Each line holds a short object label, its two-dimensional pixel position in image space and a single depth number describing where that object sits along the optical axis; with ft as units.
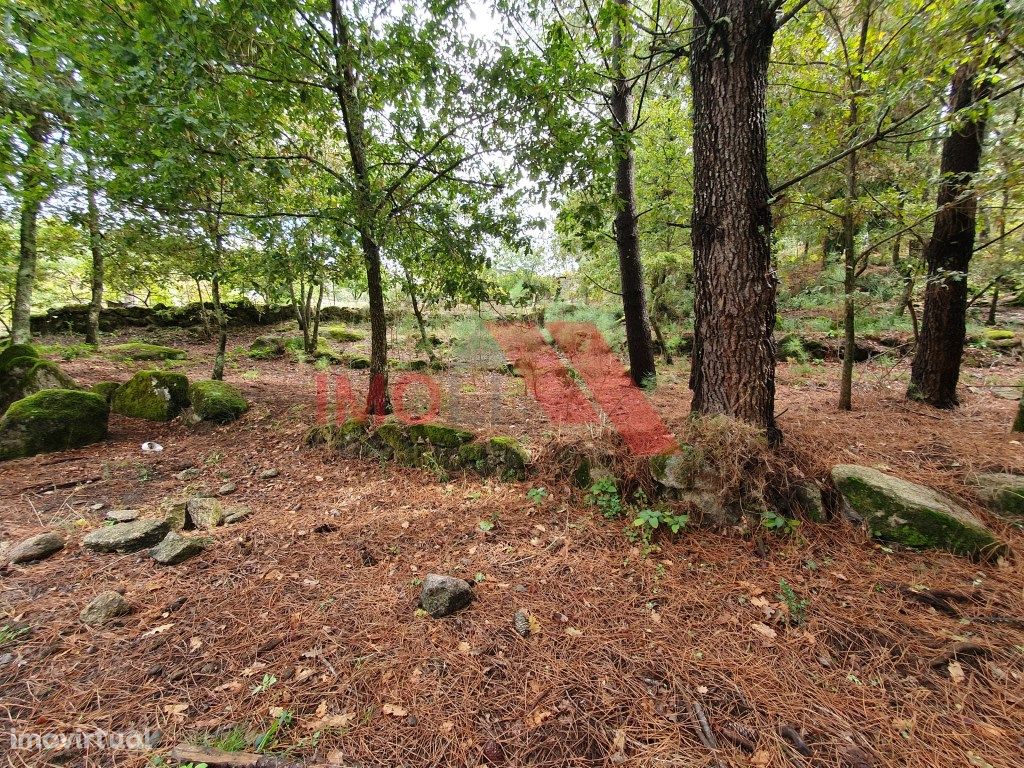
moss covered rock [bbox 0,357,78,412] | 17.80
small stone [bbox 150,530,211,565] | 8.83
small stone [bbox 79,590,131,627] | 7.00
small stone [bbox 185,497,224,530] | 10.48
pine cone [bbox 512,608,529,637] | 6.56
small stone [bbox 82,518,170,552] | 9.18
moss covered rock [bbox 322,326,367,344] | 46.50
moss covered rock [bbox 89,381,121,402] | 19.67
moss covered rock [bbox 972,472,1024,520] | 7.45
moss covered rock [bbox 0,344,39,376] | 17.98
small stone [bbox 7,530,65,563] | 8.71
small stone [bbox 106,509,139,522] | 10.82
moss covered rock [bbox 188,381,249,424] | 18.71
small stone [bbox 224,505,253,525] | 10.87
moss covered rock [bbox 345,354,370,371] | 34.87
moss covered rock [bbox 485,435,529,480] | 11.72
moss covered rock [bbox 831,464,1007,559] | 6.87
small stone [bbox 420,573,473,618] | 7.02
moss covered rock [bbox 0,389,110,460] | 14.84
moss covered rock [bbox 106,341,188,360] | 32.42
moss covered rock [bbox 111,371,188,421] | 19.01
